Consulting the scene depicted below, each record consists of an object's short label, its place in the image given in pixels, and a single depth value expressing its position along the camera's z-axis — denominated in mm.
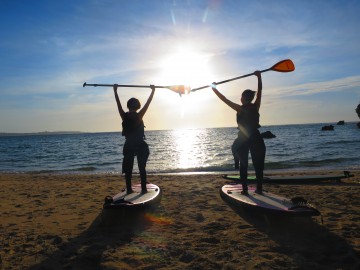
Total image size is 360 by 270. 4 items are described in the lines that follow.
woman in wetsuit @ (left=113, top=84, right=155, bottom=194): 6801
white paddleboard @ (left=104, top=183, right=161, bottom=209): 6078
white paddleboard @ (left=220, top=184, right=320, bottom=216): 5332
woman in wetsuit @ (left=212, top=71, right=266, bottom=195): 6457
